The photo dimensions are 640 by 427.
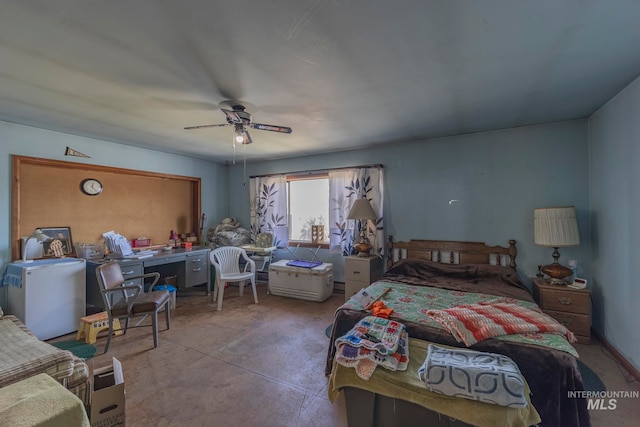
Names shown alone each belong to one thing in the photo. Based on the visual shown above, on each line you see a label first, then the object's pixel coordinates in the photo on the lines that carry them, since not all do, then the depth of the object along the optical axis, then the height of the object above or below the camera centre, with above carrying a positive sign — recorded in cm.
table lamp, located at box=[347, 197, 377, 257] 388 +3
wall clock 369 +44
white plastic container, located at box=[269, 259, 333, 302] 406 -101
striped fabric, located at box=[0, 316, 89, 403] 141 -79
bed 149 -79
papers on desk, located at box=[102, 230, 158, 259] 361 -38
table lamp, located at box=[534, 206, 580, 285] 272 -18
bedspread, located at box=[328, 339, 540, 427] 123 -92
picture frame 331 -30
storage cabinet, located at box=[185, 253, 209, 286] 419 -83
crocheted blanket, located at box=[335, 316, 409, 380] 152 -80
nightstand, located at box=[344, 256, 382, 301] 375 -80
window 473 +22
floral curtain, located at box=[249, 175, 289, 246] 495 +19
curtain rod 411 +80
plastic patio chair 382 -79
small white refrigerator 276 -82
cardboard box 146 -104
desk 329 -74
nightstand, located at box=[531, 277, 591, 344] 261 -91
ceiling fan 248 +91
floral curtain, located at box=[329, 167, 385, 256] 409 +22
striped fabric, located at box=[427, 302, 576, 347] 177 -74
